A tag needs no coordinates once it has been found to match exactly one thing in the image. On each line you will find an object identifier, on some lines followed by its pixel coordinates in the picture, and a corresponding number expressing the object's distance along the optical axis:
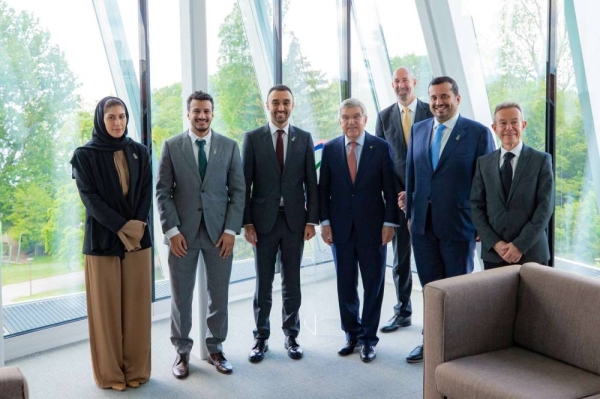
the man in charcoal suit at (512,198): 3.71
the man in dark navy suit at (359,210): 4.34
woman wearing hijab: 3.83
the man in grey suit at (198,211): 4.12
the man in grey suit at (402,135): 4.90
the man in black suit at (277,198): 4.32
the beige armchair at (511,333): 2.92
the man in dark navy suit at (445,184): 4.05
